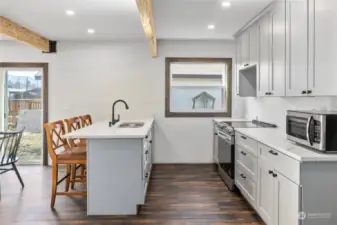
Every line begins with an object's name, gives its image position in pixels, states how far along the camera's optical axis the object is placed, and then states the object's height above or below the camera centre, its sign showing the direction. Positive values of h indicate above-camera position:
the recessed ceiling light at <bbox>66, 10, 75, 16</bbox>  3.84 +1.30
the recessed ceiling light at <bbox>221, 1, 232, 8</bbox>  3.46 +1.29
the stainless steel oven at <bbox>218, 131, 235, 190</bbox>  4.03 -0.76
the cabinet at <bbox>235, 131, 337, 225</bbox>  2.12 -0.66
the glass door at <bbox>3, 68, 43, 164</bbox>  5.87 +0.09
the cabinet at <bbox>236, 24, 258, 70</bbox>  4.22 +0.98
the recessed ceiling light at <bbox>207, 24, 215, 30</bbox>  4.55 +1.33
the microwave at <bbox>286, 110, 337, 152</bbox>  2.12 -0.17
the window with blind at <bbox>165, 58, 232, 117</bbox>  6.00 +0.44
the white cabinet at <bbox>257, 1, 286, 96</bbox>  3.25 +0.70
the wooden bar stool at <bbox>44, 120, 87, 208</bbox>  3.47 -0.62
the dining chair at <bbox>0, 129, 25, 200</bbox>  4.19 -0.63
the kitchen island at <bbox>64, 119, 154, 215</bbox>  3.25 -0.76
